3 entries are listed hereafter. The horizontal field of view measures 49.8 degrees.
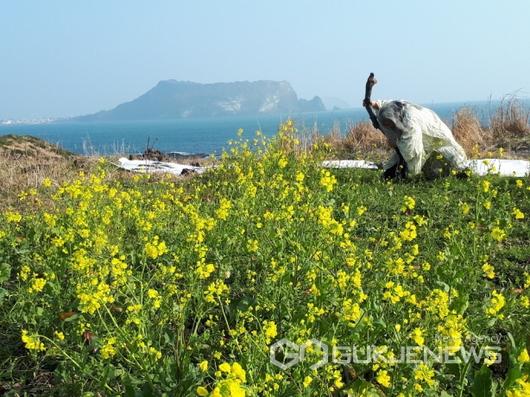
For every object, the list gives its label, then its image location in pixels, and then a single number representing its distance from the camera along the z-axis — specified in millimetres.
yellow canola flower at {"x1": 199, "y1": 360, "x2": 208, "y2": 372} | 1880
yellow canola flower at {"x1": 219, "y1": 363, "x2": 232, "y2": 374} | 1418
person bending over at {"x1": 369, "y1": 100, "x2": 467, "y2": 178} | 7938
